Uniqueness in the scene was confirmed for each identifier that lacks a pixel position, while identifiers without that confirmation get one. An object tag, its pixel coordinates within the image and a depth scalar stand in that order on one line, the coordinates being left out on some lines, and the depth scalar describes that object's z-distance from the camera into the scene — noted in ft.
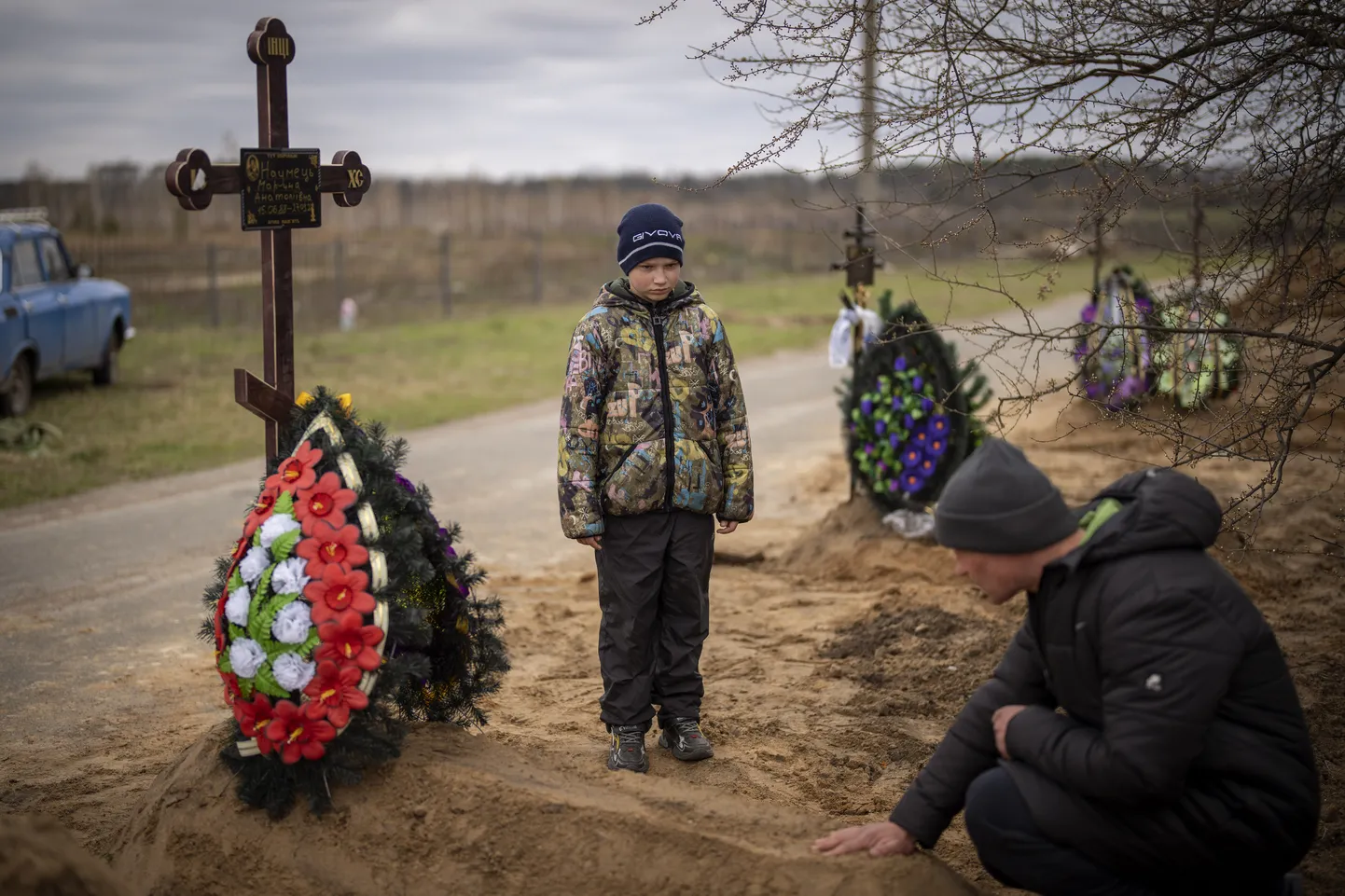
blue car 43.14
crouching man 8.87
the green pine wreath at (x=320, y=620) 11.87
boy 14.03
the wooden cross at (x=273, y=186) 14.66
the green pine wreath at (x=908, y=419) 24.64
